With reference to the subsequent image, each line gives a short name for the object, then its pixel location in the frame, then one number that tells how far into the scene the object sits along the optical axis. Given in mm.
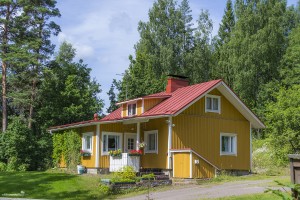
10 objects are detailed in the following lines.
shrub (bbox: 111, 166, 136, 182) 17688
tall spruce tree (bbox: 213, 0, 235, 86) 43531
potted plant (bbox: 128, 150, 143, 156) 21800
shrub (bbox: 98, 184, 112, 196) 16733
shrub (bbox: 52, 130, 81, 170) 25641
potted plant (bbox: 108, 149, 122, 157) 22238
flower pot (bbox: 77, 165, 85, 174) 23703
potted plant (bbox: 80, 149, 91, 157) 24339
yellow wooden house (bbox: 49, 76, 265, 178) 21672
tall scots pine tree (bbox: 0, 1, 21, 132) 33697
